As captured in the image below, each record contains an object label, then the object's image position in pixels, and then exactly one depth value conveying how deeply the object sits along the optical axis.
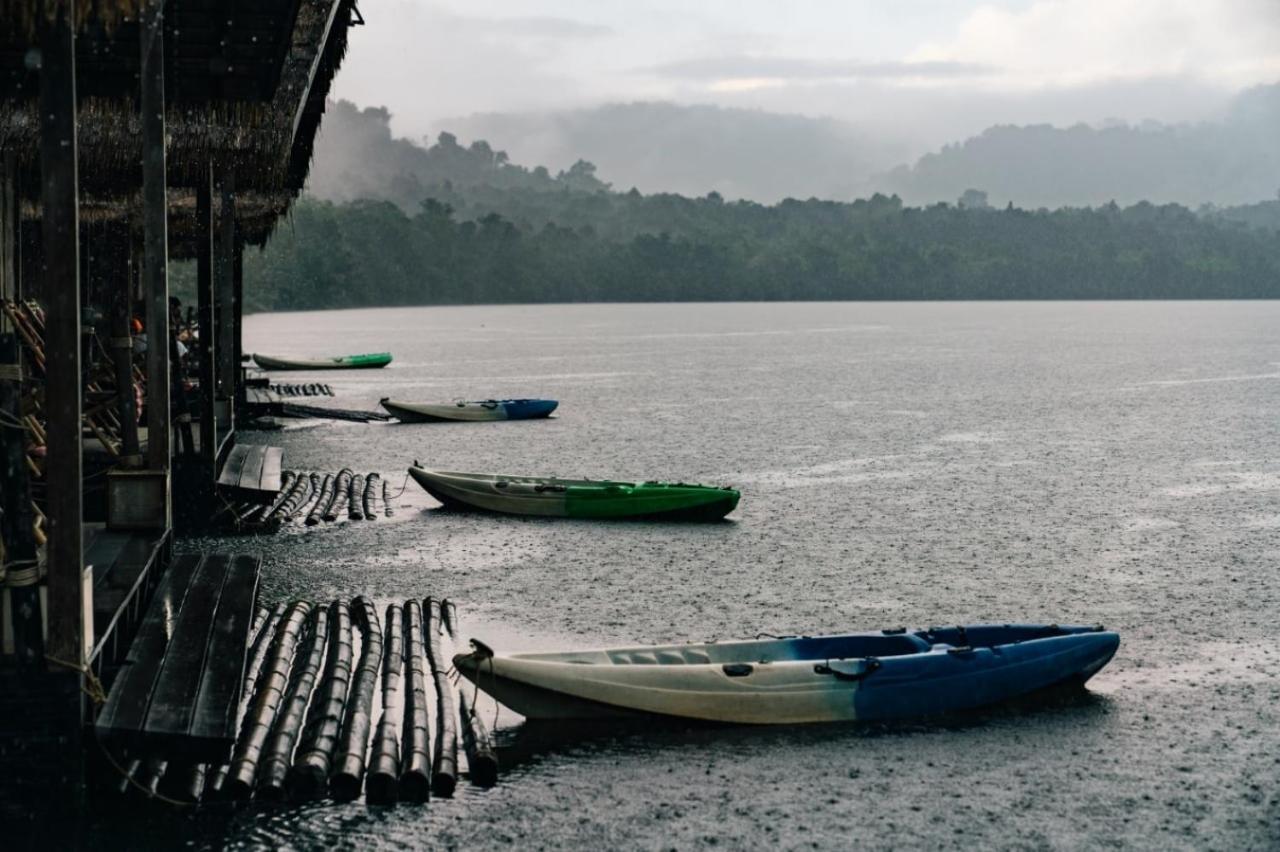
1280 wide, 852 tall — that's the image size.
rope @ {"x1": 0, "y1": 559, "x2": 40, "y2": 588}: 8.16
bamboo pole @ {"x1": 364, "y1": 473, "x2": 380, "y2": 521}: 21.04
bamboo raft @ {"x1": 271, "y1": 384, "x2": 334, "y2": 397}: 43.00
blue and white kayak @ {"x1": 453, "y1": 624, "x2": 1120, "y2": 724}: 10.98
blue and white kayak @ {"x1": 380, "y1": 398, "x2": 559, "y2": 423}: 35.75
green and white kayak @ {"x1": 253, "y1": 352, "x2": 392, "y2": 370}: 52.01
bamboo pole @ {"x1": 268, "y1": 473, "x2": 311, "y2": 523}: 19.63
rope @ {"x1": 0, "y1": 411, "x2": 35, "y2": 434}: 8.06
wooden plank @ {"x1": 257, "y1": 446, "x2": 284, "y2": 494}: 18.80
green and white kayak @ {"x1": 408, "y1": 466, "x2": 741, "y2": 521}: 21.20
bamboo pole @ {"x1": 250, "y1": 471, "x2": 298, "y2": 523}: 18.98
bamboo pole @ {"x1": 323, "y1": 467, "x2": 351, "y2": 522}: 20.56
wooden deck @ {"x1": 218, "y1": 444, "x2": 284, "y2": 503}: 18.64
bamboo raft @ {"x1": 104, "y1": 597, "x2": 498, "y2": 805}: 9.27
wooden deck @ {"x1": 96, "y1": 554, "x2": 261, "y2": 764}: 8.57
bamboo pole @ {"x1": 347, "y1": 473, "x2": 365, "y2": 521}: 20.73
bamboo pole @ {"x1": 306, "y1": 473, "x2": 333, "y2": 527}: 20.06
